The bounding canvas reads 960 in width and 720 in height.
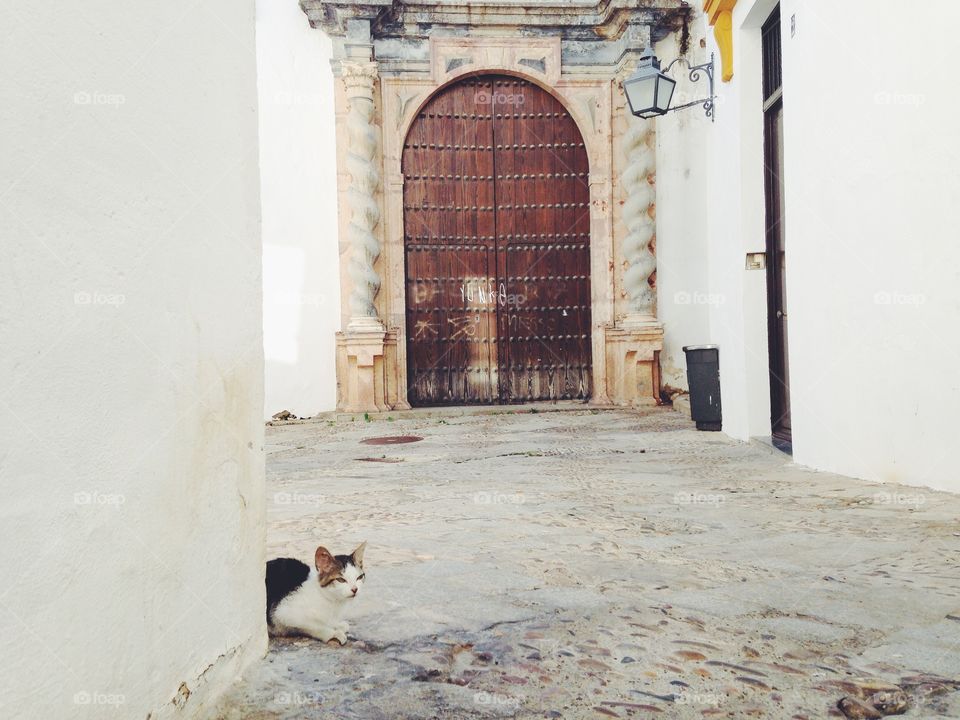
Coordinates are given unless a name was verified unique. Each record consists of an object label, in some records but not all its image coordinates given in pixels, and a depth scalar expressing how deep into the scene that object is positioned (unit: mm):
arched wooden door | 8719
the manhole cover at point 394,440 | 6332
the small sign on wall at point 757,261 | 5508
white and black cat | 1852
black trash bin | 6395
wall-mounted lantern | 6402
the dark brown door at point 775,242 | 5402
